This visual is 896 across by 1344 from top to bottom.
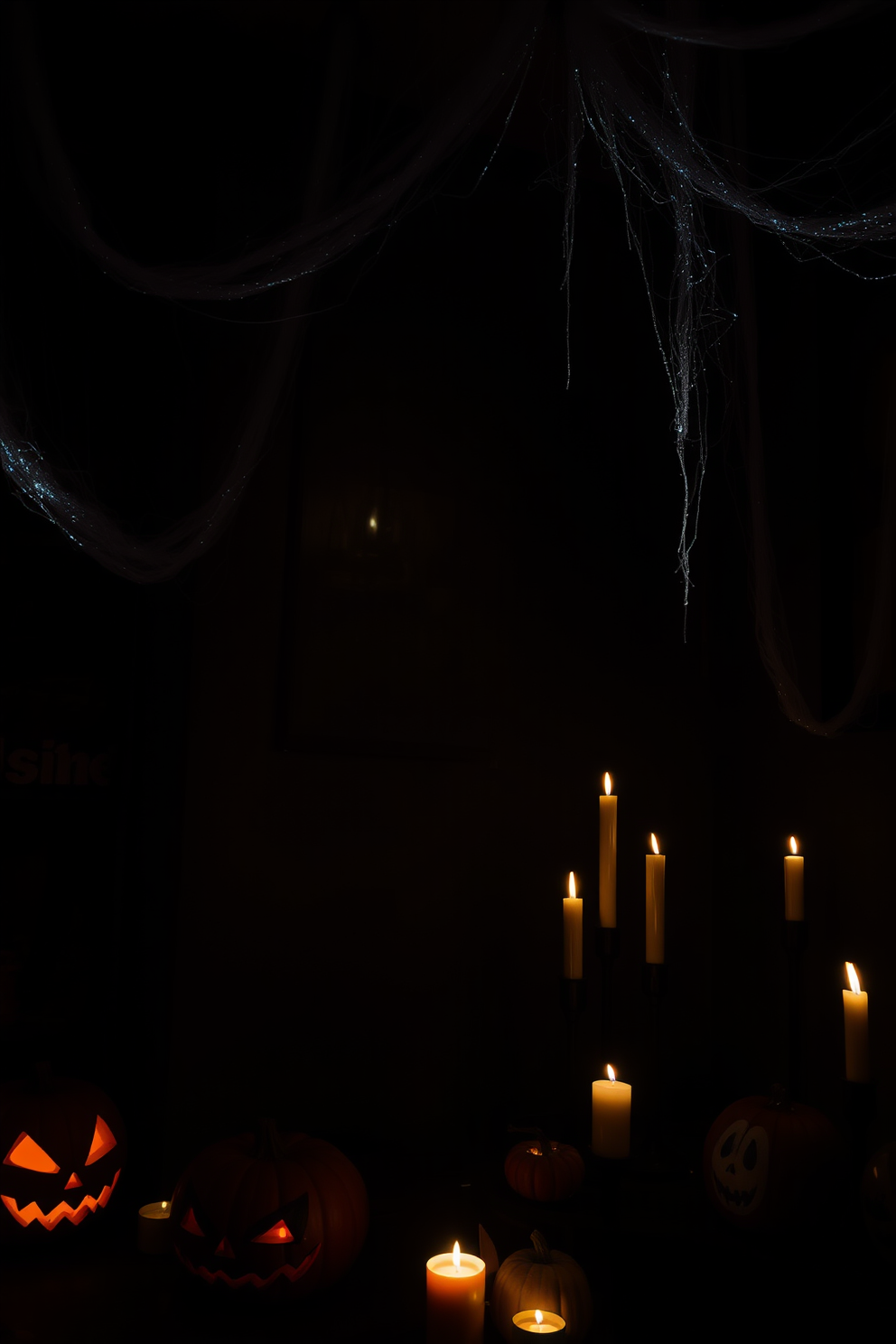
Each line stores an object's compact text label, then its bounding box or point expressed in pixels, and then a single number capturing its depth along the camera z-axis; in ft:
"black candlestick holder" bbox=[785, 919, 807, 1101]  5.39
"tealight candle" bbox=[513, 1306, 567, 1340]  4.07
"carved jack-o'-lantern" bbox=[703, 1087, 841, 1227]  4.58
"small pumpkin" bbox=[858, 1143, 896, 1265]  4.29
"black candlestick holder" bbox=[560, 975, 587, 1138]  5.64
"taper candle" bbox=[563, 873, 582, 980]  5.66
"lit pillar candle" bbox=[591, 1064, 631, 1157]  4.72
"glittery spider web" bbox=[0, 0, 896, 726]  4.40
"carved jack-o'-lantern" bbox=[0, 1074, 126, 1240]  4.87
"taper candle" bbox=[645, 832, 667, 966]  5.59
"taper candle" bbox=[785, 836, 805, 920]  5.42
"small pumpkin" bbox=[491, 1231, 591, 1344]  4.15
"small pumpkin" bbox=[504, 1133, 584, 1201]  4.97
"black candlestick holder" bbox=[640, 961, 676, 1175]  5.38
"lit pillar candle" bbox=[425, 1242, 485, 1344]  3.98
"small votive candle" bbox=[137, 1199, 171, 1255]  5.02
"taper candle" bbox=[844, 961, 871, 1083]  4.75
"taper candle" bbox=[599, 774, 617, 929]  5.73
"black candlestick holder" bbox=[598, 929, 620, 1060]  5.71
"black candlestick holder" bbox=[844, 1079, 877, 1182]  4.69
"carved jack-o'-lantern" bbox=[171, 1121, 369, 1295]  4.48
